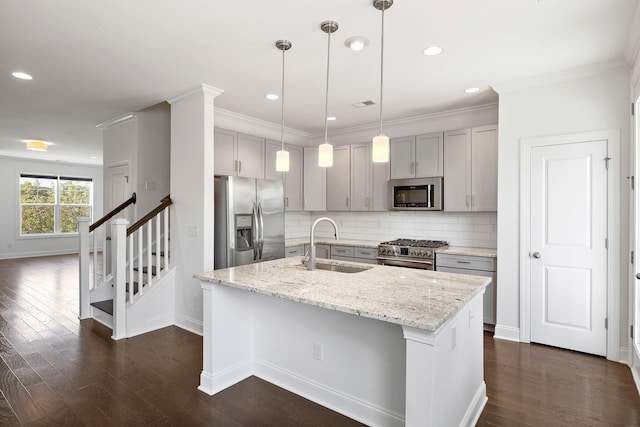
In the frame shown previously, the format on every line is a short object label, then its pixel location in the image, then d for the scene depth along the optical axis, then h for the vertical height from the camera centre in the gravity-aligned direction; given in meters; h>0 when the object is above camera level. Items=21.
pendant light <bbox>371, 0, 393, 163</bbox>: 2.29 +0.43
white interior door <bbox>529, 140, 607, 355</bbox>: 3.24 -0.30
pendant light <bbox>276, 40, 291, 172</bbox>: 2.67 +0.42
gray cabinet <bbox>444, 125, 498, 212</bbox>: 4.15 +0.53
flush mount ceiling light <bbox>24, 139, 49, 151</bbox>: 6.85 +1.33
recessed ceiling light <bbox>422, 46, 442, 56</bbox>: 2.88 +1.35
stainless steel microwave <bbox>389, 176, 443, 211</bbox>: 4.58 +0.26
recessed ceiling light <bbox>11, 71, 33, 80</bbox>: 3.40 +1.34
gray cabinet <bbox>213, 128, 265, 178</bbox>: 4.51 +0.79
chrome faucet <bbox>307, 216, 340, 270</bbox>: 2.79 -0.36
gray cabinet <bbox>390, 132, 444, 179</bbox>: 4.57 +0.77
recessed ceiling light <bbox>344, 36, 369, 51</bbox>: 2.71 +1.33
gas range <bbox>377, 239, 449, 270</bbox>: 4.29 -0.49
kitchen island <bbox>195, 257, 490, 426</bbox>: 1.72 -0.81
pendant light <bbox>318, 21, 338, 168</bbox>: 2.50 +0.44
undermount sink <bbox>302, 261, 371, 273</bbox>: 2.89 -0.46
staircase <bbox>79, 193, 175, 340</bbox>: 3.76 -0.84
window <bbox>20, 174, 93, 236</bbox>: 9.53 +0.28
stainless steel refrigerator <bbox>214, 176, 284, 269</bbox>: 3.99 -0.09
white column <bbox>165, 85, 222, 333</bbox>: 3.87 +0.20
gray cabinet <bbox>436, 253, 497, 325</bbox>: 3.88 -0.62
